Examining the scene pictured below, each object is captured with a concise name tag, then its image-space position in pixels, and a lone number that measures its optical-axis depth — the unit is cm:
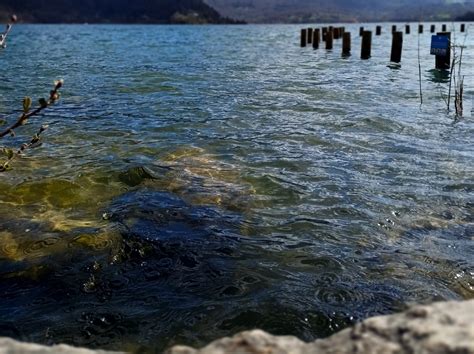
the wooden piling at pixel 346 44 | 2873
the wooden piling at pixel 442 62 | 1786
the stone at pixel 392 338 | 149
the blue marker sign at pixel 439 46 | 1688
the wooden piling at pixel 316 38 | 3536
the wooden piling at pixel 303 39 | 3766
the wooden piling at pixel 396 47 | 2206
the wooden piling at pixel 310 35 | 3961
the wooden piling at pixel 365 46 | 2567
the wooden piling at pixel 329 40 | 3372
